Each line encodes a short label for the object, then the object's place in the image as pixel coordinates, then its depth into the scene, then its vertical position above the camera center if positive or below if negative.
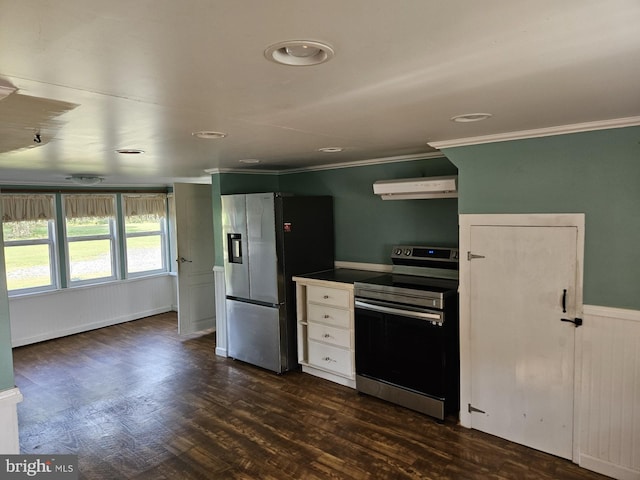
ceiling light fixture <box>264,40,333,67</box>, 1.17 +0.48
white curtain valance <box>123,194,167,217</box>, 6.61 +0.28
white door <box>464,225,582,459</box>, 2.70 -0.82
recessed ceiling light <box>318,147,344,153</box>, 3.29 +0.54
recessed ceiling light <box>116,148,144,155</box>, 3.04 +0.53
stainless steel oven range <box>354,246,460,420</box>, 3.21 -0.95
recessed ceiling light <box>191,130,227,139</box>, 2.48 +0.52
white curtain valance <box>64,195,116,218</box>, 5.94 +0.26
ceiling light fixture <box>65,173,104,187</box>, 5.27 +0.56
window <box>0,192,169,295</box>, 5.58 -0.20
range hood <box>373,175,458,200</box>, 3.30 +0.23
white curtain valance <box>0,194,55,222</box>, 5.42 +0.24
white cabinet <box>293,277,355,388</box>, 3.88 -1.07
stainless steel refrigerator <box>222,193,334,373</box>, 4.22 -0.44
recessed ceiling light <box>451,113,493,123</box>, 2.16 +0.51
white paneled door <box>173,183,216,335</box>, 5.32 -0.46
